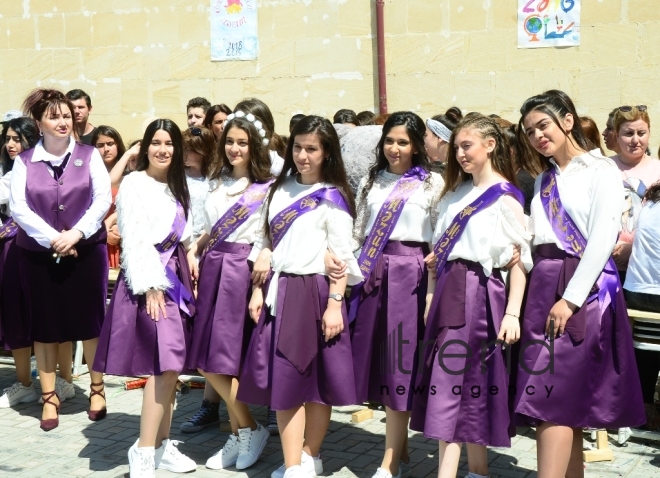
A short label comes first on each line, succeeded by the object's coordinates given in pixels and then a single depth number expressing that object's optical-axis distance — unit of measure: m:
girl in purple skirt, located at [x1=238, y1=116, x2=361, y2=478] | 4.45
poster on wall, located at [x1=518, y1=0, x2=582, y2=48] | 7.99
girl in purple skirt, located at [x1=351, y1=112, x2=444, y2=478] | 4.50
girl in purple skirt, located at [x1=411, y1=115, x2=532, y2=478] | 4.11
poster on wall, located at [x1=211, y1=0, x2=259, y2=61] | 9.30
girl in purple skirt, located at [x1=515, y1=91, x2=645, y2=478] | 3.95
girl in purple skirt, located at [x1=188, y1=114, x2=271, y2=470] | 4.81
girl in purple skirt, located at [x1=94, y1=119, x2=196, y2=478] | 4.64
